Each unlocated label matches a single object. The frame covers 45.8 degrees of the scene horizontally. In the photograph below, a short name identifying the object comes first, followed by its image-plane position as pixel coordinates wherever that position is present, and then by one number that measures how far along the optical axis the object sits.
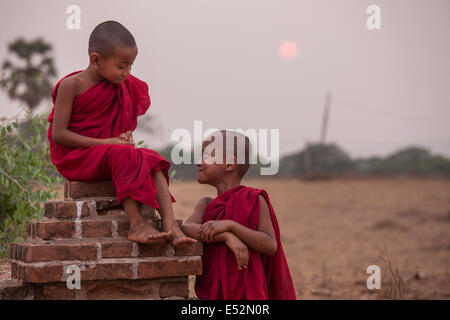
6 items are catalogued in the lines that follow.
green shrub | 5.35
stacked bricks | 3.08
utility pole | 25.52
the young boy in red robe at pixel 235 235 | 3.30
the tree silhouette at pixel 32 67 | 23.03
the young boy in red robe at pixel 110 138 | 3.18
